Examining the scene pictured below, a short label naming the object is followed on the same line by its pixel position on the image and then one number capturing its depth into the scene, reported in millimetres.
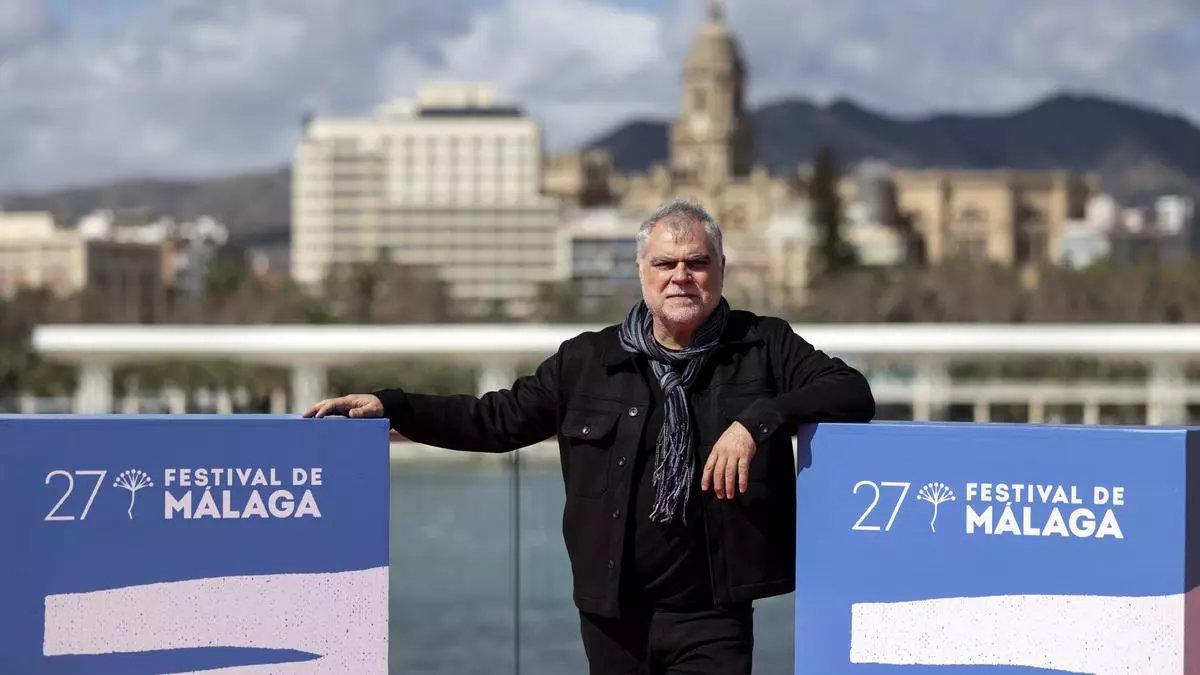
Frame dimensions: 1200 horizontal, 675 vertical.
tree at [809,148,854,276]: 118812
